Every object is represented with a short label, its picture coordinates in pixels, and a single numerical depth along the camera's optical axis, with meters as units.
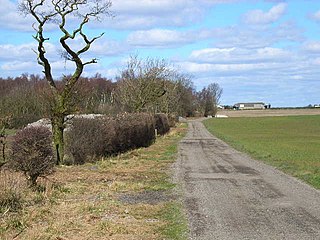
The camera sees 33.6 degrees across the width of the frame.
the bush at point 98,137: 26.73
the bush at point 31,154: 14.52
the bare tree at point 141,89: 52.31
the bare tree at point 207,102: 173.46
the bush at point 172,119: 81.38
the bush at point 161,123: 57.35
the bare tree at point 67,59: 25.05
